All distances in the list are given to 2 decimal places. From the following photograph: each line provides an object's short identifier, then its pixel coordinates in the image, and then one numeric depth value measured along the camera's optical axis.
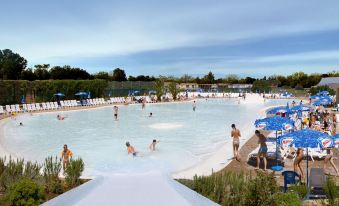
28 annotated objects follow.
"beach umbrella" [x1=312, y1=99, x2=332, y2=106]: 23.52
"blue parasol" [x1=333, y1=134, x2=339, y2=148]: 9.19
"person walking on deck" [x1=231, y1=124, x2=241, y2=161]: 12.34
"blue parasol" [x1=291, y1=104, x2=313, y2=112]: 17.81
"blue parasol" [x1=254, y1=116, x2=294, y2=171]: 10.98
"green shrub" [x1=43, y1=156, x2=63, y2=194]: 8.03
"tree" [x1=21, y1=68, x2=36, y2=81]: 66.44
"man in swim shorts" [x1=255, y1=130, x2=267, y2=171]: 10.77
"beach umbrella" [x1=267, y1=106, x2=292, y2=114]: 16.67
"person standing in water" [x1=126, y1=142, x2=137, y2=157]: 14.62
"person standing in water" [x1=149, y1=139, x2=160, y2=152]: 15.74
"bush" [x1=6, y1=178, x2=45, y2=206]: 6.29
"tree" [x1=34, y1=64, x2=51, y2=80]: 70.61
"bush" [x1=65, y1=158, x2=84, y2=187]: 8.49
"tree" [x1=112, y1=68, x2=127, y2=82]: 97.06
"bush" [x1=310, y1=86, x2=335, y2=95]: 48.45
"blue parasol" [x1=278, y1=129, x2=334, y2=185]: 8.40
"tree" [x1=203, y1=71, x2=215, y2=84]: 118.69
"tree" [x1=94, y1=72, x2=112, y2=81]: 91.33
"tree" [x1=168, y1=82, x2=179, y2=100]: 52.69
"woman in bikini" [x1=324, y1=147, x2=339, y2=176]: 9.56
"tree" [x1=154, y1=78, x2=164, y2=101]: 50.50
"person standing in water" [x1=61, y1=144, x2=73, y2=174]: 11.24
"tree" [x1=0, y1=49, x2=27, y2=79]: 72.19
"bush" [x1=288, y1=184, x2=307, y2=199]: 6.97
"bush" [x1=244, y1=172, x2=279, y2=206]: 5.83
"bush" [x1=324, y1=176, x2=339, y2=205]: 5.89
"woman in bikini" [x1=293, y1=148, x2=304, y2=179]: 9.23
